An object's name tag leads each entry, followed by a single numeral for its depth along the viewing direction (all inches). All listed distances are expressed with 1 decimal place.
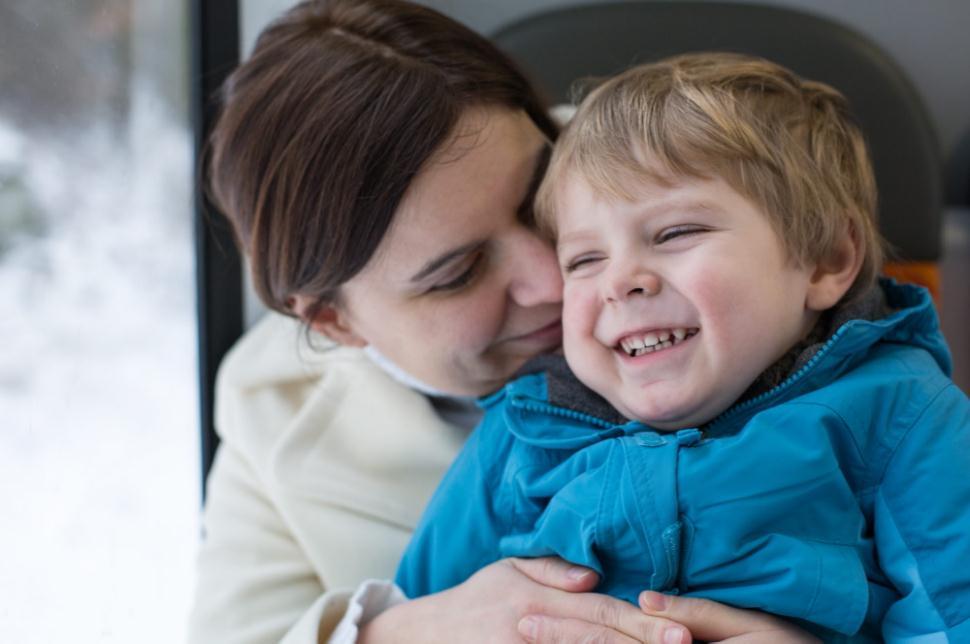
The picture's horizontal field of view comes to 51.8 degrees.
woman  43.9
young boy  35.9
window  49.4
